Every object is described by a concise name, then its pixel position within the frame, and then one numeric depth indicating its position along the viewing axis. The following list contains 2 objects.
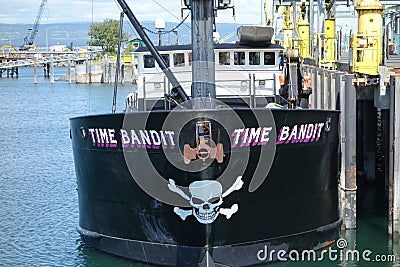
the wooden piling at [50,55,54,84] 103.34
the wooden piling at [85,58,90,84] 99.92
